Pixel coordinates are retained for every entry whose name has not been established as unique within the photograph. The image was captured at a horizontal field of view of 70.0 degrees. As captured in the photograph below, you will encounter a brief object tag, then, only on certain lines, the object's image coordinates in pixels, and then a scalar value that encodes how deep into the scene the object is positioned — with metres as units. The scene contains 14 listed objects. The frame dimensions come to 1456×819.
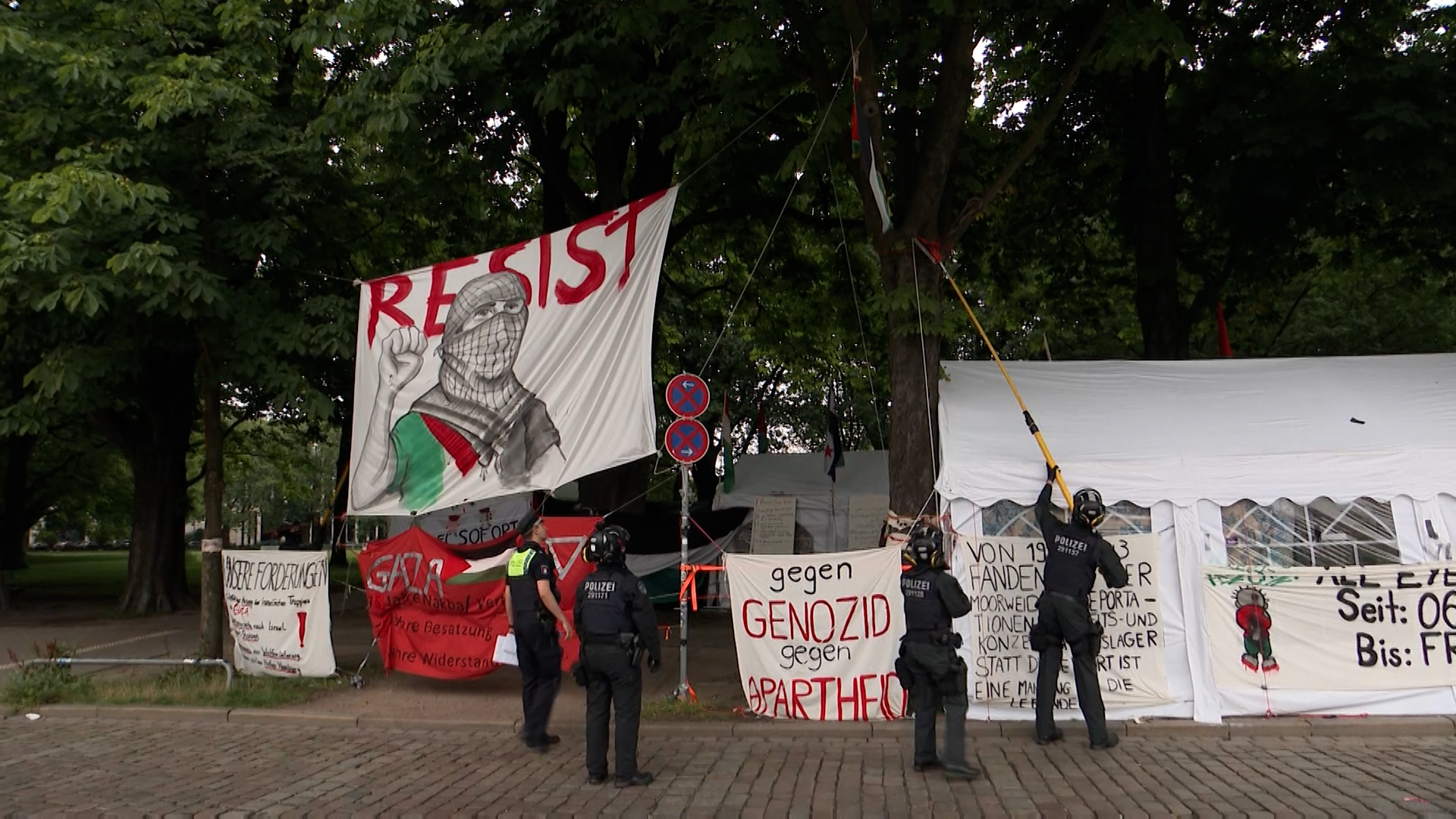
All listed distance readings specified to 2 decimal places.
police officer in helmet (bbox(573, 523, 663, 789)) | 7.50
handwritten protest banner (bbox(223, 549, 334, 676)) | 11.50
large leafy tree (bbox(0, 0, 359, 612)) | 10.54
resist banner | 10.48
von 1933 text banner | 9.31
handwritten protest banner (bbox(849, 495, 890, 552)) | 19.14
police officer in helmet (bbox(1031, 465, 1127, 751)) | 8.41
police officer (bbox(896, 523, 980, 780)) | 7.55
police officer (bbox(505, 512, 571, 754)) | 8.73
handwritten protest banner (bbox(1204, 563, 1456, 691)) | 9.17
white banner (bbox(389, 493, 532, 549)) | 19.92
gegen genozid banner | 9.52
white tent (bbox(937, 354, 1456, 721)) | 9.34
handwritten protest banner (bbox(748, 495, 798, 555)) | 19.88
